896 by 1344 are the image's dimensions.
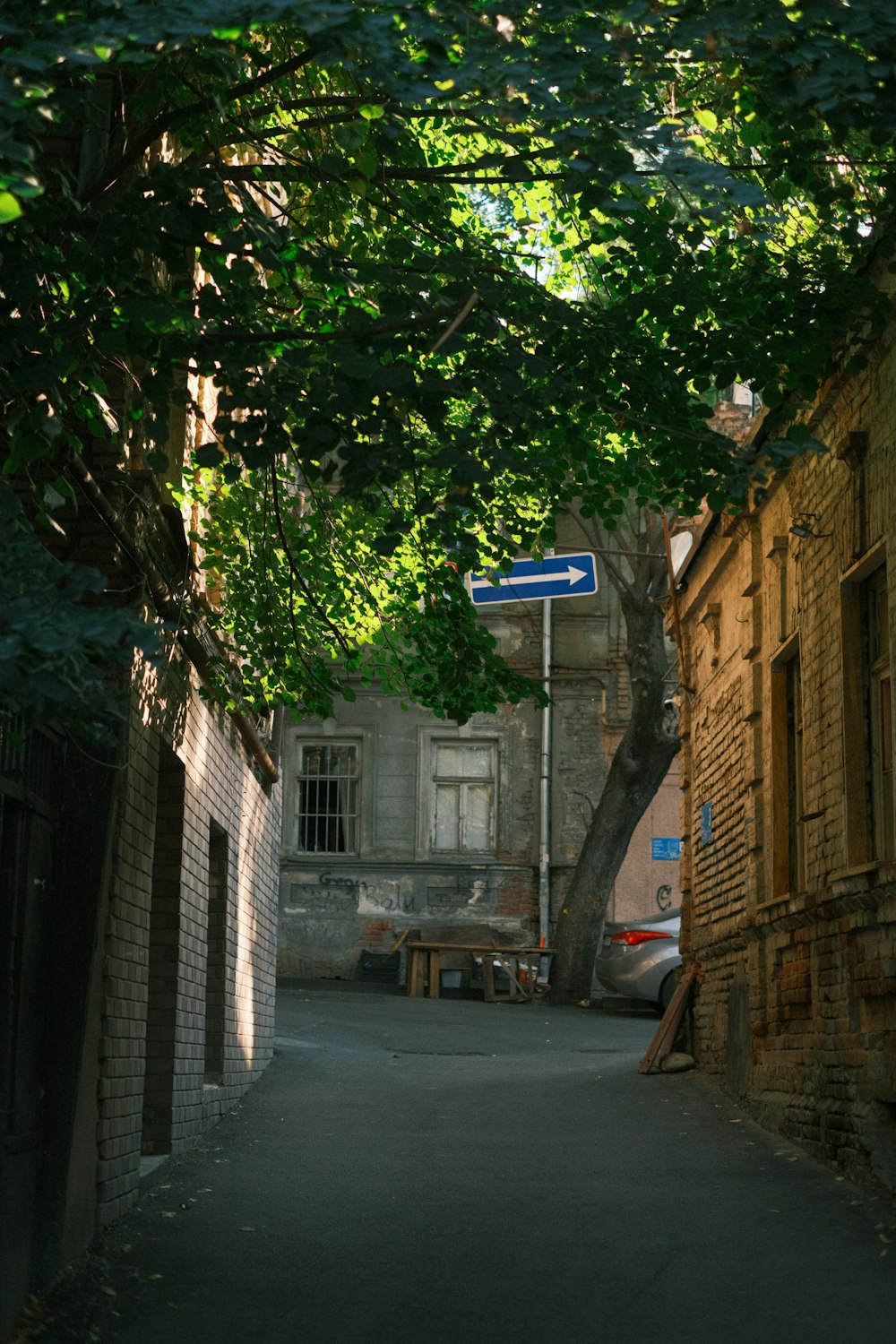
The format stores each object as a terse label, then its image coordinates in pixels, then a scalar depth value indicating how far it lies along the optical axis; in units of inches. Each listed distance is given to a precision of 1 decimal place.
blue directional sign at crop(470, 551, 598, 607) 604.7
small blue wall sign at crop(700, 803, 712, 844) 563.8
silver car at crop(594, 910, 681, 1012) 774.5
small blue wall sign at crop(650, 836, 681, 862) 1040.8
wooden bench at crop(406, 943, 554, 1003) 918.4
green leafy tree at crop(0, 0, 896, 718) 187.5
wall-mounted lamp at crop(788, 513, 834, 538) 387.5
